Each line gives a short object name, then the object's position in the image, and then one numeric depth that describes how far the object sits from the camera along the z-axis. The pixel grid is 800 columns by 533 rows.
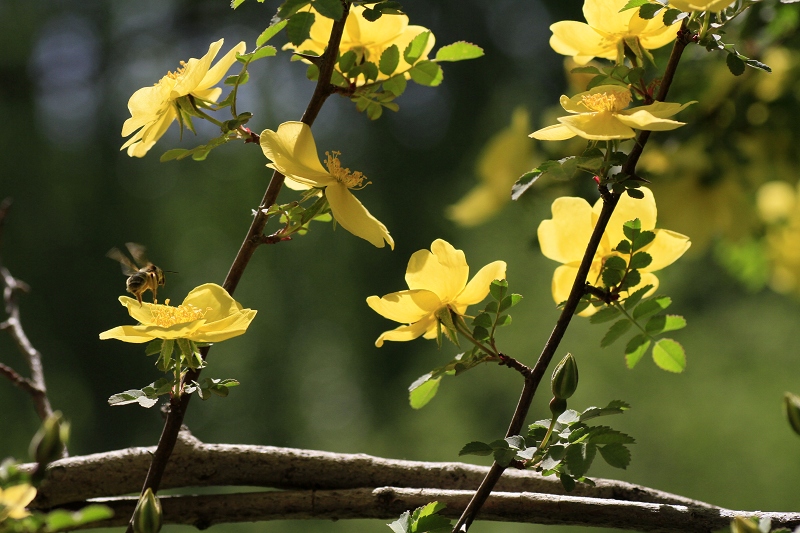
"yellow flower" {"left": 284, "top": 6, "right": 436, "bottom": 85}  2.11
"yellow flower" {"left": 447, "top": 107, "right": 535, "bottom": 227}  2.54
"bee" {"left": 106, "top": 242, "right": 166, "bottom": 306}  2.14
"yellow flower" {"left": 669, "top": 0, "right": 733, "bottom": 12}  2.04
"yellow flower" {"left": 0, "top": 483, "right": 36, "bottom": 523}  2.01
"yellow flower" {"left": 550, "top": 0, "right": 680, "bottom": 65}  2.08
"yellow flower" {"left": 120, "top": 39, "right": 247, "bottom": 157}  2.08
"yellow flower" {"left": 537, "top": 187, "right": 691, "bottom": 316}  2.09
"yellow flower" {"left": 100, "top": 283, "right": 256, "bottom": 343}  2.04
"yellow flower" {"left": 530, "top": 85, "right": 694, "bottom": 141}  2.04
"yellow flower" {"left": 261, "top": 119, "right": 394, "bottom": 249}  2.06
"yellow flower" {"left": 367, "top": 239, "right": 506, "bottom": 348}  2.07
